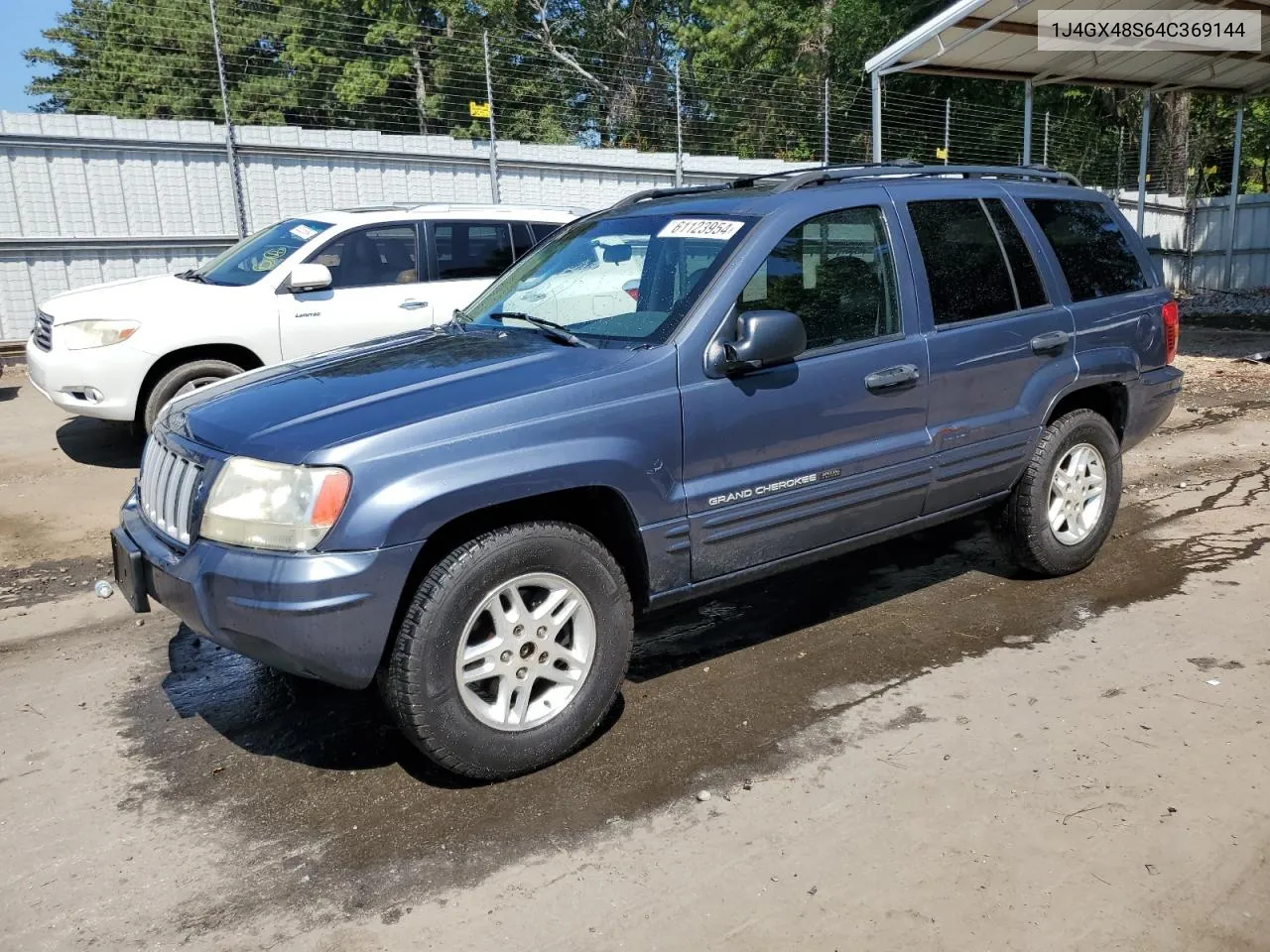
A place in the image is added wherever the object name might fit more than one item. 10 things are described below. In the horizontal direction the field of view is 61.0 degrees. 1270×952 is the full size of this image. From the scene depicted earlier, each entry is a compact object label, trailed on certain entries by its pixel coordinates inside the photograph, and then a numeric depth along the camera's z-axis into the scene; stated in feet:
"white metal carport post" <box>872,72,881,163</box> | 41.63
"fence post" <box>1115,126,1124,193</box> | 77.05
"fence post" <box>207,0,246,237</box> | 40.73
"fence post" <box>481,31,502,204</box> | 46.73
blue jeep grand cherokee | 10.31
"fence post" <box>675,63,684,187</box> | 52.08
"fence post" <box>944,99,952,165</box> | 62.18
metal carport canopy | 39.68
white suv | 23.98
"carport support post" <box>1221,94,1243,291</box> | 58.08
